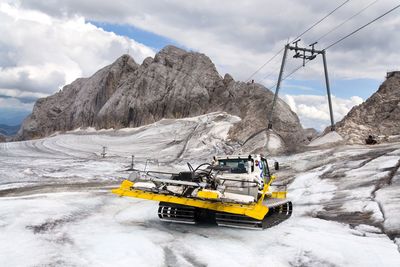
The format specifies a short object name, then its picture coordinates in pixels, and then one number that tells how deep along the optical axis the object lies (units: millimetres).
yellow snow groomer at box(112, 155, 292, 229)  9008
